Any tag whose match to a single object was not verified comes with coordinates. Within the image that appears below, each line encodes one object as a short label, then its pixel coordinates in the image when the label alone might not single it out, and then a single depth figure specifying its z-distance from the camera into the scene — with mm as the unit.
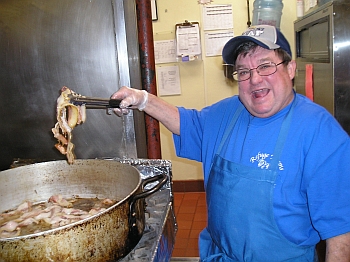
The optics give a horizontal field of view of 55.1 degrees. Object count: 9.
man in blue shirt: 1040
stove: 1039
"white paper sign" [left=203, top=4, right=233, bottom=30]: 3185
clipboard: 3213
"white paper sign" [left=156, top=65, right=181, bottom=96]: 3361
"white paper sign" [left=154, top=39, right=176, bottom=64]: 3314
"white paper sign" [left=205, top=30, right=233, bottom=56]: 3227
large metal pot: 854
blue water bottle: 2965
